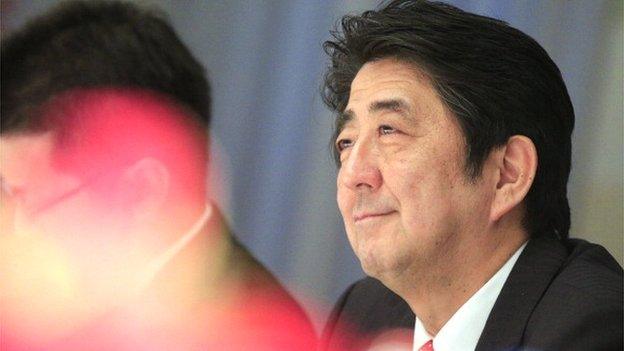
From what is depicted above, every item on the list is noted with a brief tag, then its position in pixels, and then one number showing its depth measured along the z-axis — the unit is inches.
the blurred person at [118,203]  126.8
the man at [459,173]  119.7
